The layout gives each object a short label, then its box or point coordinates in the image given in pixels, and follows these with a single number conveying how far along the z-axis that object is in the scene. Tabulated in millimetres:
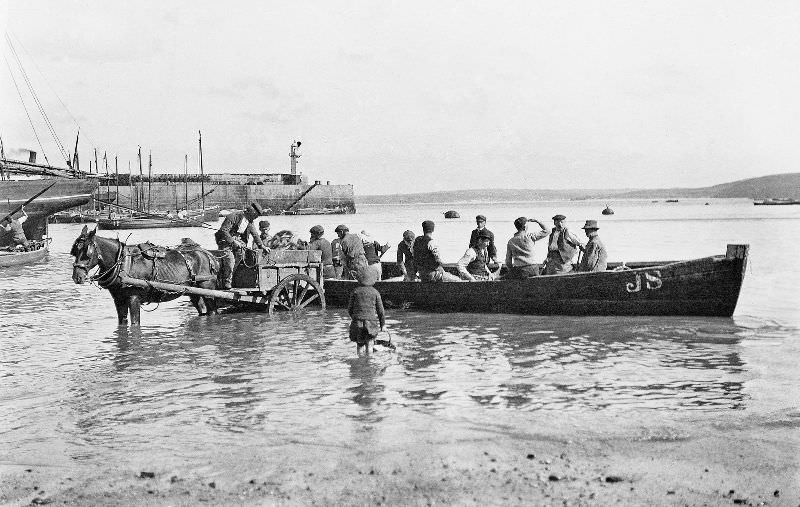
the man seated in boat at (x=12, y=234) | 34028
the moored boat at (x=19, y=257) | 30469
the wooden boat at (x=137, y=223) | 72062
